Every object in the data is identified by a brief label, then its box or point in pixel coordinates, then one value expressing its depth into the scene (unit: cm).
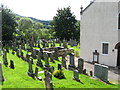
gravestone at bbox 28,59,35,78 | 1061
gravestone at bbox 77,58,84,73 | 1274
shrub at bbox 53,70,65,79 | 1054
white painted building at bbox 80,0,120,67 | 1506
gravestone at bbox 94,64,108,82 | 1047
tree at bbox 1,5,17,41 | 2810
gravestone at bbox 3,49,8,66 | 1335
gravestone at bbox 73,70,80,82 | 1014
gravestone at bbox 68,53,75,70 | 1383
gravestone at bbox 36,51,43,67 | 1425
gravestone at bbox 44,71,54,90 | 722
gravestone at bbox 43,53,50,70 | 1353
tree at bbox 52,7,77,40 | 4253
